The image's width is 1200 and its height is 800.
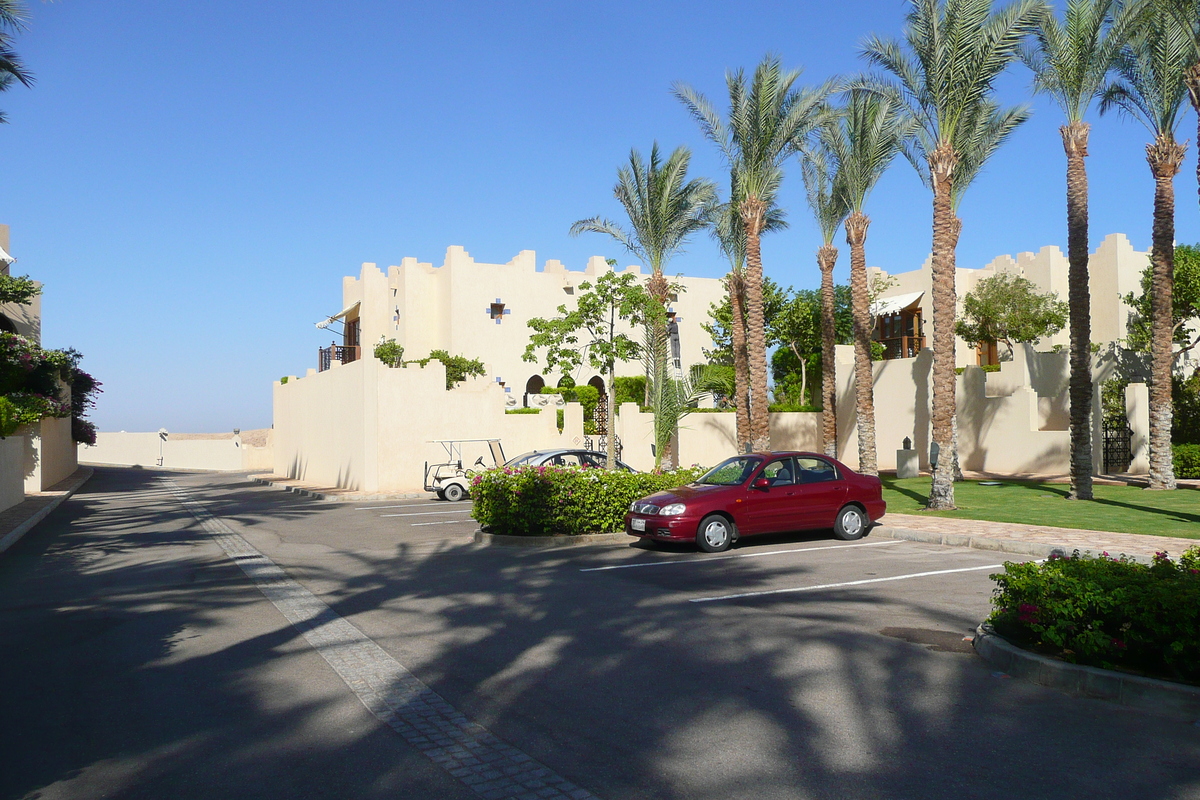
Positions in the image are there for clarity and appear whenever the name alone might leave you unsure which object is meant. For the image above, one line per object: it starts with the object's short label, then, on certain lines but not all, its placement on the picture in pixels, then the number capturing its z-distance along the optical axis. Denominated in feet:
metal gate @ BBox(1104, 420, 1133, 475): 88.53
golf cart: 77.66
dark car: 67.46
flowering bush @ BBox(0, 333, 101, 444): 92.02
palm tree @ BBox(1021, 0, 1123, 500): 61.00
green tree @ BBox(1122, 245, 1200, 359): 101.14
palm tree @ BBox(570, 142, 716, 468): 82.84
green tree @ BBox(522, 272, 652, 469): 78.54
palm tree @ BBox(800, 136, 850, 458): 89.51
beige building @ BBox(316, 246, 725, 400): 150.92
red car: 43.52
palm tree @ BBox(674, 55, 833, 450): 73.10
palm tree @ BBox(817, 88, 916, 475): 74.08
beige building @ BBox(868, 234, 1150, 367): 126.41
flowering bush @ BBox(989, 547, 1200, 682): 19.39
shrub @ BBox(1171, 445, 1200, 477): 80.53
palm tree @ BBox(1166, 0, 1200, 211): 52.49
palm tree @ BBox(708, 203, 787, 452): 88.12
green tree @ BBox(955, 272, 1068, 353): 124.88
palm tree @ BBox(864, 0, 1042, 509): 56.34
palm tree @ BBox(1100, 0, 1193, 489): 63.82
